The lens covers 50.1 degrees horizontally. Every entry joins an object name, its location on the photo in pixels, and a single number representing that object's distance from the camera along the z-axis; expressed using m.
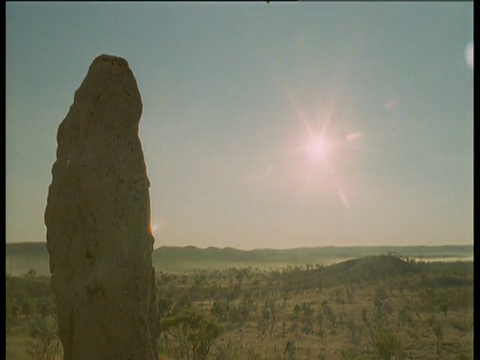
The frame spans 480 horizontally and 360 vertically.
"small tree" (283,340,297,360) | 16.40
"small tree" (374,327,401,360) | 16.41
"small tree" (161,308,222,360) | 15.72
